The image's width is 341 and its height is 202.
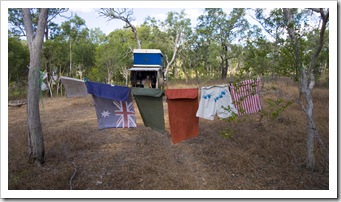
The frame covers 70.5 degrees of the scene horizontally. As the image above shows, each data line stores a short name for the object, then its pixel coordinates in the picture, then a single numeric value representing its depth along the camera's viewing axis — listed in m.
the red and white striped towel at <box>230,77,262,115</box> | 4.69
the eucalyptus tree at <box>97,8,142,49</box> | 15.05
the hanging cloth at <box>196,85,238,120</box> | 4.80
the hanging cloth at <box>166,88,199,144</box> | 4.66
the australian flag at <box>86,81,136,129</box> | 4.76
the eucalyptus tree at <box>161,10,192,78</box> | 21.08
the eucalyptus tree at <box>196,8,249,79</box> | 20.53
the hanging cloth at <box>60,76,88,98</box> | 4.92
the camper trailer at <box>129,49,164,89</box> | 12.95
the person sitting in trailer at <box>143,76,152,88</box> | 12.31
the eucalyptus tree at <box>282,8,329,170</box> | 4.14
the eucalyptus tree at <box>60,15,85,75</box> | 22.17
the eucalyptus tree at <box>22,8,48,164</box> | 4.46
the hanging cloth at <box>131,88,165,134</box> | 4.71
